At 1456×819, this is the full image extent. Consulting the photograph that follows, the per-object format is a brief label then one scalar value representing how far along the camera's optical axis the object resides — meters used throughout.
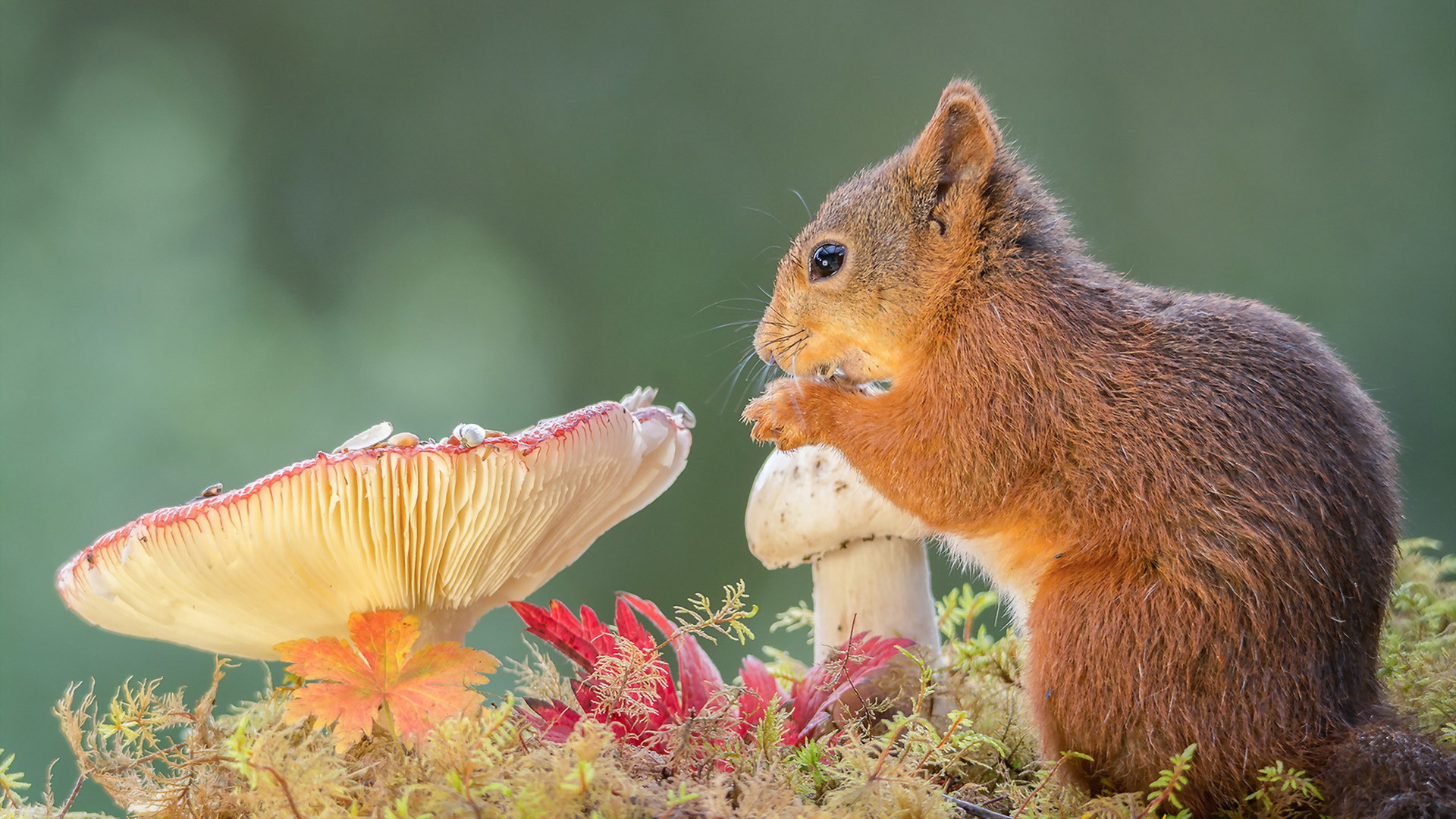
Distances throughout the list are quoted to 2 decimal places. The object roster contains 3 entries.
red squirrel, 3.81
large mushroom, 3.78
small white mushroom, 3.88
